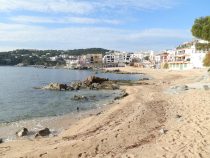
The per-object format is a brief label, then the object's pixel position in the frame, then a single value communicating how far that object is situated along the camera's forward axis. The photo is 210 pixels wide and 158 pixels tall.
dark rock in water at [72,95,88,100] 20.00
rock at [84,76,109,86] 30.29
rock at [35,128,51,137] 9.84
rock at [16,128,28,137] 9.95
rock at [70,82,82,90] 27.81
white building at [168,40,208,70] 58.70
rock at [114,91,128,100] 19.60
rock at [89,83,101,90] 27.98
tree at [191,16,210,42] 26.29
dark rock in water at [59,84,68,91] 27.08
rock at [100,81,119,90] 27.70
